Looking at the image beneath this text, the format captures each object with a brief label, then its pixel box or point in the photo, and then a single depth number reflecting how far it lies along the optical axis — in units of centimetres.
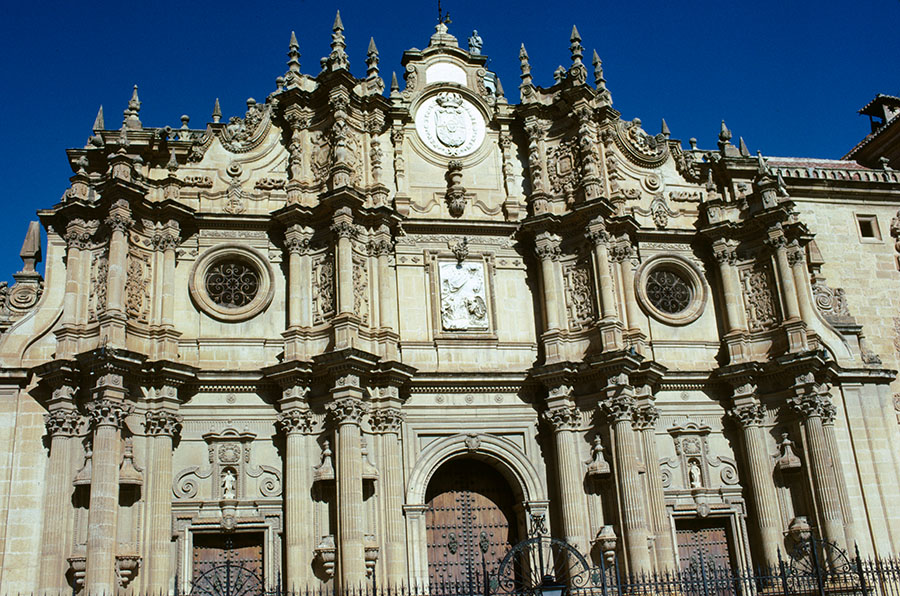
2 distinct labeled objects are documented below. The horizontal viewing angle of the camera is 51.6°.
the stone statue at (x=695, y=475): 2222
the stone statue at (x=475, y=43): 2703
